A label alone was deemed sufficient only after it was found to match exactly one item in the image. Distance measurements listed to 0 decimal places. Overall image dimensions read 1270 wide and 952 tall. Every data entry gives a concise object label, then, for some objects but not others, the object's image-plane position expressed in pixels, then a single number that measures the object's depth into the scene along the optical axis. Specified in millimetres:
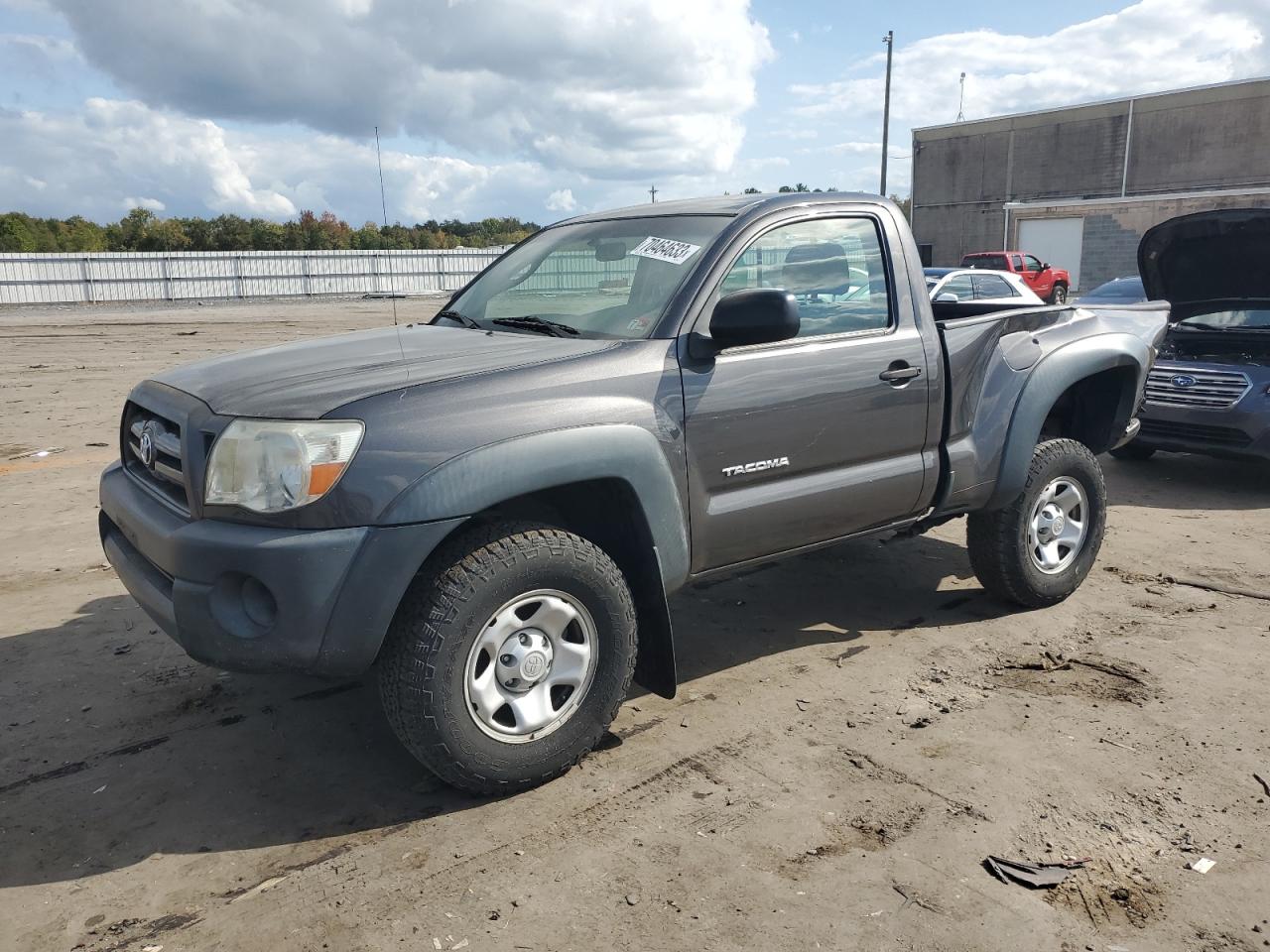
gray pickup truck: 2848
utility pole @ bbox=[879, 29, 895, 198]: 38562
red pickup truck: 26797
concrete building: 34312
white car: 14117
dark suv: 7105
